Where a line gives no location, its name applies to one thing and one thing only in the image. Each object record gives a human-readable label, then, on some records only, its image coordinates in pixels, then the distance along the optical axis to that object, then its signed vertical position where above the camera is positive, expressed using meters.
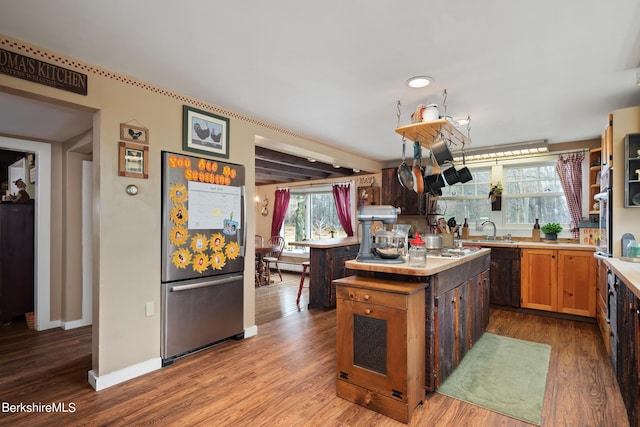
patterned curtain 4.45 +0.38
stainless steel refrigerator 2.78 -0.35
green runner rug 2.20 -1.29
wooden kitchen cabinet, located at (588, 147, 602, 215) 4.01 +0.53
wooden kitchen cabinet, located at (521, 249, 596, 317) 3.94 -0.84
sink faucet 4.85 -0.16
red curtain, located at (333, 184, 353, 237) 6.88 +0.20
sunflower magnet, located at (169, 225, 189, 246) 2.79 -0.19
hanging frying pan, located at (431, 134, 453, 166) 3.00 +0.59
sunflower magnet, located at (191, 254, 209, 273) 2.94 -0.44
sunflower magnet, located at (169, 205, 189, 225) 2.79 -0.01
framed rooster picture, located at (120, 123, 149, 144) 2.53 +0.63
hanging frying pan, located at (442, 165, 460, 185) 3.43 +0.40
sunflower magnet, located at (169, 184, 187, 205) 2.79 +0.17
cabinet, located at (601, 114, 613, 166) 2.95 +0.65
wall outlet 2.67 -0.78
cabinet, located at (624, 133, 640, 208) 2.78 +0.38
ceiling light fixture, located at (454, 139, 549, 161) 4.54 +0.93
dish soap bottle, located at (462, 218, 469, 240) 5.33 -0.28
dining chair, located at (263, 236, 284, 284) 6.47 -0.75
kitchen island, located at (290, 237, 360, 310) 4.53 -0.80
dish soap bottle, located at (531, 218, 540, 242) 4.71 -0.28
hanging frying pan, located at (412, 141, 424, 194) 3.26 +0.41
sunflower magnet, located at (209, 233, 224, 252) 3.07 -0.27
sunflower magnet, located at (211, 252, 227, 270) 3.08 -0.45
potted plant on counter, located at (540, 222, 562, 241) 4.48 -0.22
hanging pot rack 2.71 +0.74
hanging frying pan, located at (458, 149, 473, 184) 3.38 +0.40
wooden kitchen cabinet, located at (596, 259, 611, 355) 2.90 -0.89
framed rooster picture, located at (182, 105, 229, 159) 2.94 +0.77
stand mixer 2.41 -0.21
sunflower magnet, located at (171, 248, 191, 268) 2.80 -0.38
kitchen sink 4.79 -0.41
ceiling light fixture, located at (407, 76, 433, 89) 2.53 +1.05
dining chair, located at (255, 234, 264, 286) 6.28 -1.14
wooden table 6.27 -1.13
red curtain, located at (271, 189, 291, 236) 8.00 +0.13
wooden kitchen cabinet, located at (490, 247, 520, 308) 4.39 -0.85
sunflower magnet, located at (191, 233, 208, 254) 2.92 -0.26
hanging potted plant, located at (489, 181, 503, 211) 5.09 +0.28
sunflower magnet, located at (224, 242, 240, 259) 3.21 -0.36
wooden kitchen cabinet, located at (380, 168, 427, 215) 5.56 +0.30
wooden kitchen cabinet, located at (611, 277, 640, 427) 1.66 -0.79
